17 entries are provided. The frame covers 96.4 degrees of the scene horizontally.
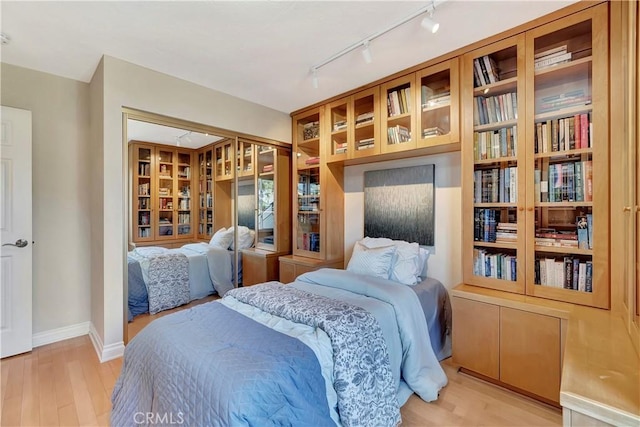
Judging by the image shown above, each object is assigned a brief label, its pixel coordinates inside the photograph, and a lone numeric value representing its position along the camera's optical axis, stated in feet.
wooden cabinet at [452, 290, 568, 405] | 5.84
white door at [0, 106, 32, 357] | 7.91
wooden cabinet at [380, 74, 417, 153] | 8.48
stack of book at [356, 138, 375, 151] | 9.57
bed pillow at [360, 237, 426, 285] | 8.24
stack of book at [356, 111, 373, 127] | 9.72
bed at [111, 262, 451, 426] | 3.90
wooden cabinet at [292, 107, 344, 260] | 11.09
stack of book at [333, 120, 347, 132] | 10.58
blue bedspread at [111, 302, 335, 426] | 3.73
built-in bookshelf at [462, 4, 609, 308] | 5.85
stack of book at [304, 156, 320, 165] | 11.44
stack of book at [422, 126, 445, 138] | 8.08
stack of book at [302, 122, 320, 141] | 11.85
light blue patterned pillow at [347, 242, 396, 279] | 8.37
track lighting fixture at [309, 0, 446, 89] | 5.83
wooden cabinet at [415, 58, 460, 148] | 7.66
